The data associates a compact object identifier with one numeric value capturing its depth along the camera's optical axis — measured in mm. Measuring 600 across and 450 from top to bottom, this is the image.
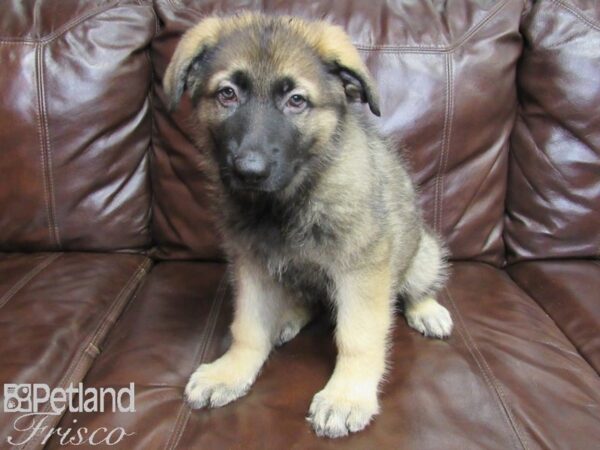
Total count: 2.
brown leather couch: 600
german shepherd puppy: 439
